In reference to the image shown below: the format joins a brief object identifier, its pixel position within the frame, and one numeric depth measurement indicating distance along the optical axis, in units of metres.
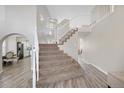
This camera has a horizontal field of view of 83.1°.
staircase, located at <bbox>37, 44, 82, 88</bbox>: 2.57
